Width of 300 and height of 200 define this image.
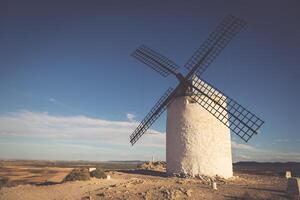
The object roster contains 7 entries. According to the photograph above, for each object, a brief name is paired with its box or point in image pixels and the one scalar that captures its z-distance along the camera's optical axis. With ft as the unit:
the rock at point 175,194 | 43.98
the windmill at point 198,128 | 68.13
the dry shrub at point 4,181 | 69.49
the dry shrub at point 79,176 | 61.98
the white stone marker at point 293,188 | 44.21
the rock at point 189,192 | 45.38
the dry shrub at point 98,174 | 67.42
